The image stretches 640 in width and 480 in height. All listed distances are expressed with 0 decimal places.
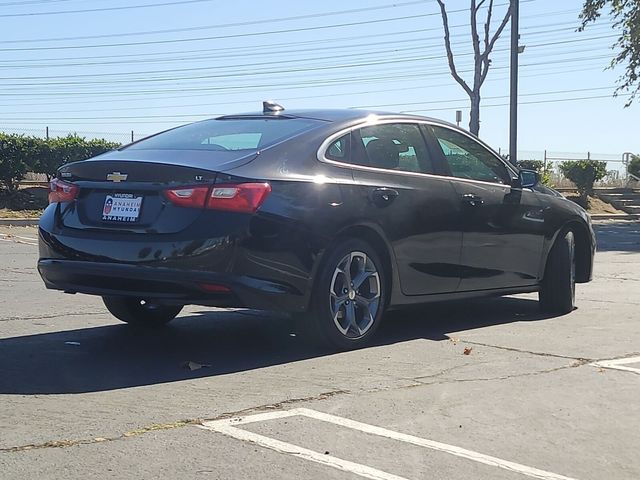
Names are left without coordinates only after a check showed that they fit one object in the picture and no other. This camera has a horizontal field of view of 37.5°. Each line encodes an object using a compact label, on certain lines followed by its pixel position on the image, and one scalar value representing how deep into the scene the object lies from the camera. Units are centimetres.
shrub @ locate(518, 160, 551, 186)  3375
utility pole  2409
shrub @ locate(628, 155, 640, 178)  3642
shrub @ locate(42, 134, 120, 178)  2511
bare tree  3197
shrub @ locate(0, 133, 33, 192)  2414
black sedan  541
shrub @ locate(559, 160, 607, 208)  3184
